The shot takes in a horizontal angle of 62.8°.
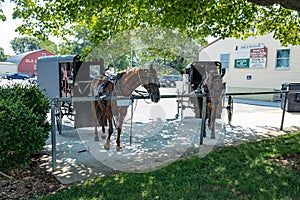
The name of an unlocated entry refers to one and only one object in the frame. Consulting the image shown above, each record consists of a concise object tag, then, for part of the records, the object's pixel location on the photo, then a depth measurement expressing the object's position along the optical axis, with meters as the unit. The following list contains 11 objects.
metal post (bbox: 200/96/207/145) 5.41
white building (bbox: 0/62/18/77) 44.84
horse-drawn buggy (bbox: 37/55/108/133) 6.45
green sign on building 16.88
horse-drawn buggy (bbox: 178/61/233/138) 5.89
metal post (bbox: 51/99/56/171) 3.70
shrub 3.04
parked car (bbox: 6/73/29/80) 38.27
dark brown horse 5.86
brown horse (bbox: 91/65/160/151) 4.14
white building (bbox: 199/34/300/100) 14.85
